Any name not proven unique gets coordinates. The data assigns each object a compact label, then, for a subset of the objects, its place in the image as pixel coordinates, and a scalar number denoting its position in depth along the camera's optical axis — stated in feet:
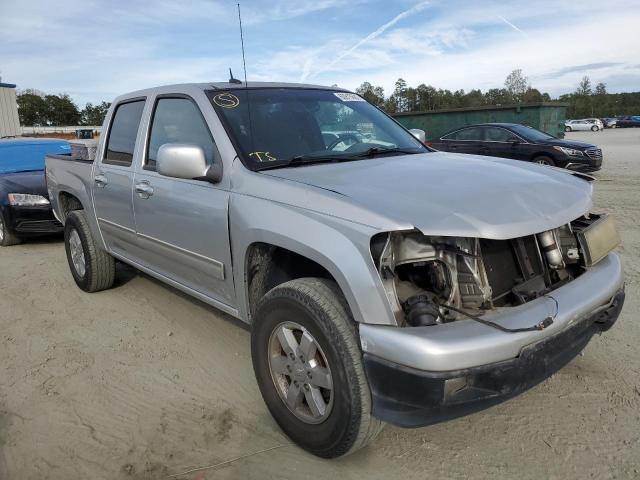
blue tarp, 26.71
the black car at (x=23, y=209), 23.27
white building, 85.20
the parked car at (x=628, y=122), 178.50
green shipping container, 55.93
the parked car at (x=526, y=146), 38.65
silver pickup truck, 6.84
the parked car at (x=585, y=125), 160.56
